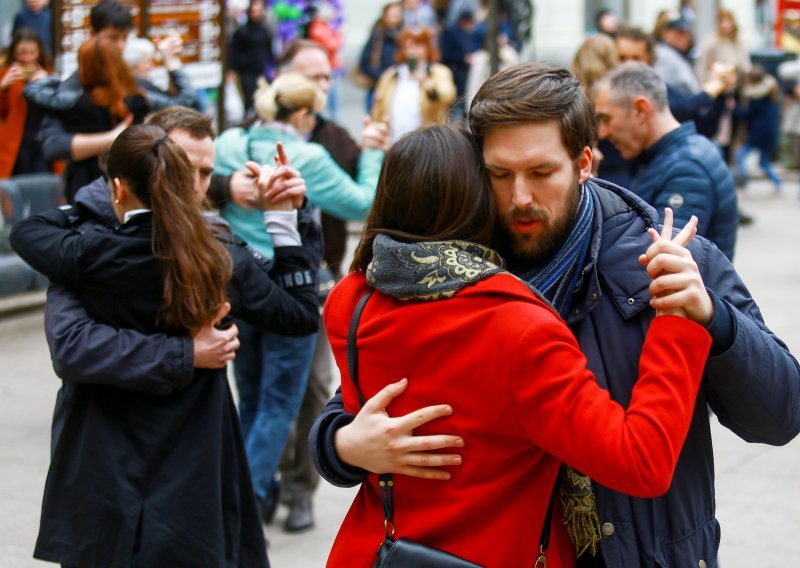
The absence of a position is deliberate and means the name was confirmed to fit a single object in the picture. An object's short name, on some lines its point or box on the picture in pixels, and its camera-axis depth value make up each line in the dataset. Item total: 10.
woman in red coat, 2.10
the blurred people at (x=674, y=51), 9.17
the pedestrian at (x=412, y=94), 11.28
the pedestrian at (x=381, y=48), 17.09
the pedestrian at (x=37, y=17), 12.87
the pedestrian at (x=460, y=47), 16.67
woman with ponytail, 3.56
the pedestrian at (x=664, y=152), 5.19
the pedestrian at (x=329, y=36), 16.01
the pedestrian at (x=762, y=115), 15.30
